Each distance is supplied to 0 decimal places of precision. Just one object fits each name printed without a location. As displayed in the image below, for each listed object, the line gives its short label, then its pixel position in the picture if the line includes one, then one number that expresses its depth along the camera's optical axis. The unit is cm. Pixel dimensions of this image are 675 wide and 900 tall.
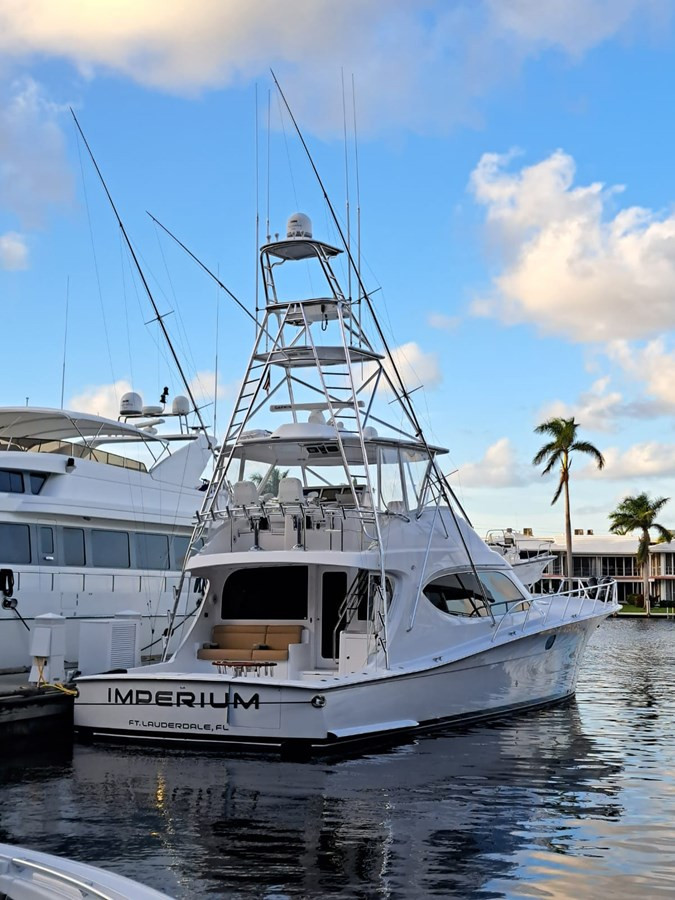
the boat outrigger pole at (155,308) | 1880
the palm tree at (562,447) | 6062
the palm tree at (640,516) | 7412
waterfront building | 8012
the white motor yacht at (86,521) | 1841
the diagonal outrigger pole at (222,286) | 1689
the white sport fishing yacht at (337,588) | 1390
